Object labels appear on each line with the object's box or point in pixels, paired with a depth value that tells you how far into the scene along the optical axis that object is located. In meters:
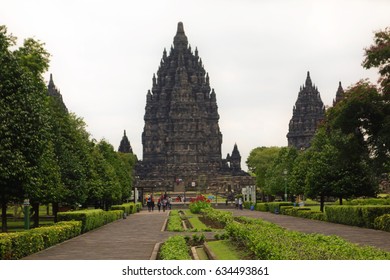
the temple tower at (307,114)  195.50
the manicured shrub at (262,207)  75.62
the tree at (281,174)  86.12
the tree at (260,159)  135.35
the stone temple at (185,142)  180.25
